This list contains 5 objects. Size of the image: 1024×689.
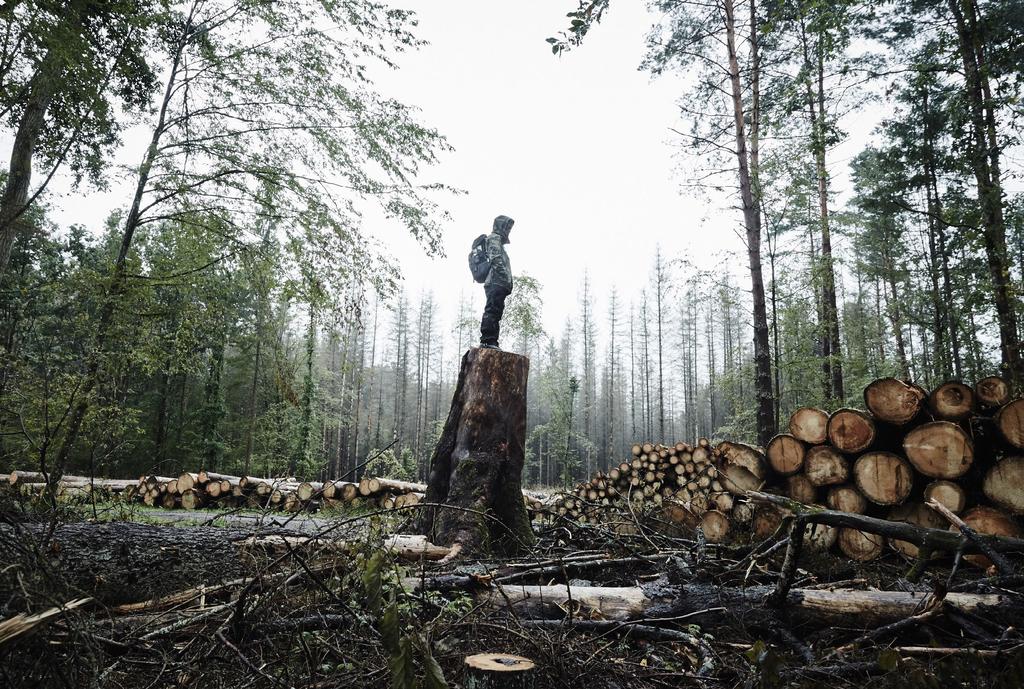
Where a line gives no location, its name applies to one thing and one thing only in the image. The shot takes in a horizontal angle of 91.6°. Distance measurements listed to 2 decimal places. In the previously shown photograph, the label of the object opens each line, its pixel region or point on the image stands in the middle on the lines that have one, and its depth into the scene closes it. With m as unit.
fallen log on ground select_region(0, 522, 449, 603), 3.08
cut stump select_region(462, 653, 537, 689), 1.64
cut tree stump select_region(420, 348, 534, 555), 4.67
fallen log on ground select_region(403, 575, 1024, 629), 2.82
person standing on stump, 6.26
